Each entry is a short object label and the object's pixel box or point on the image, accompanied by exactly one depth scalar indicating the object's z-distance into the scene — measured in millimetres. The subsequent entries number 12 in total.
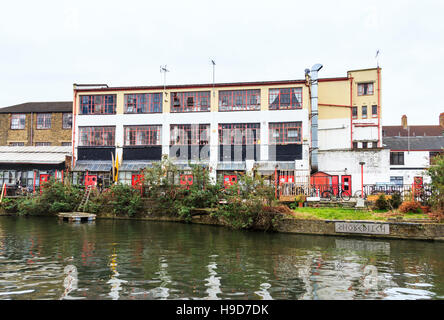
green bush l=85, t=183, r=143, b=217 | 28781
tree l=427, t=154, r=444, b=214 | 18719
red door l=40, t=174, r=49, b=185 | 34006
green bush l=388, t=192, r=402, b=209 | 21594
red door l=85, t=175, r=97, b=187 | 33688
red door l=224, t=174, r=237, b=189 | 26009
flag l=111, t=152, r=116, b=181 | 33847
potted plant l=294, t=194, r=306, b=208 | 23922
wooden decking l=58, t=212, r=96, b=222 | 26188
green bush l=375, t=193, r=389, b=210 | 21641
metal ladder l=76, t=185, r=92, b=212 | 29384
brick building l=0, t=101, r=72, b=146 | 40062
